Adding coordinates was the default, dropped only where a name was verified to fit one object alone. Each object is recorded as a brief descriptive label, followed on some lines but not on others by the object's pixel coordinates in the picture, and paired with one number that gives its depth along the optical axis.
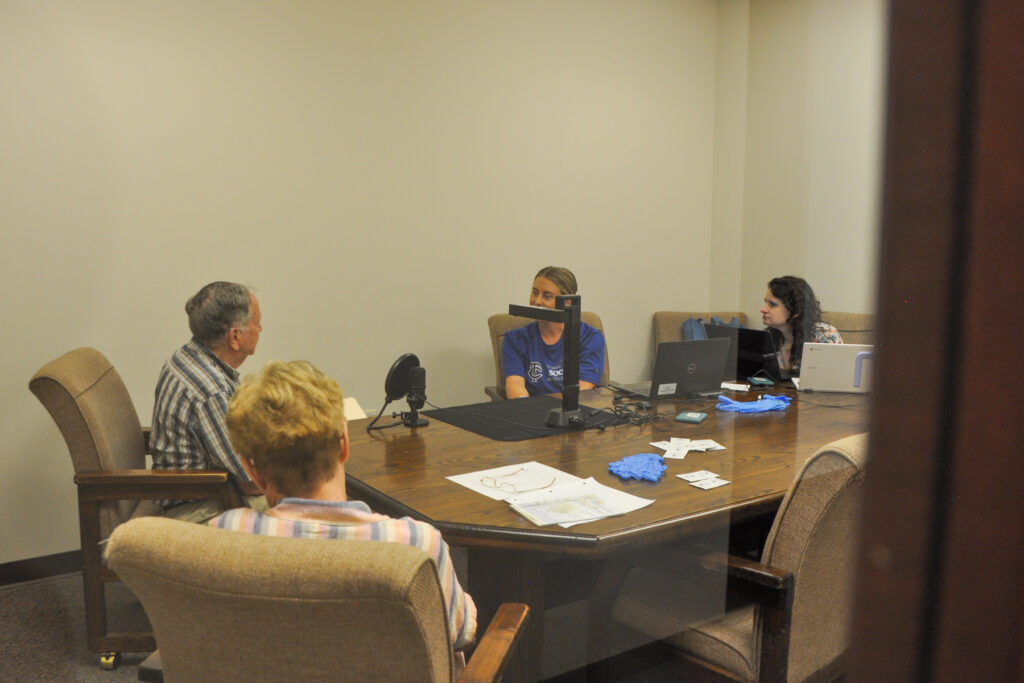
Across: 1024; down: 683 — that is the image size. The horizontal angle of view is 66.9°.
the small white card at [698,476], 1.83
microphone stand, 2.31
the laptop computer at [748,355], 2.58
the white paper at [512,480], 1.73
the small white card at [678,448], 2.04
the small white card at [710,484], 1.78
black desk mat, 2.26
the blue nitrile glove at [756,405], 2.56
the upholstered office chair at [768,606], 1.40
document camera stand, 2.29
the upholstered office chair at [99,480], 2.10
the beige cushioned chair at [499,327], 3.55
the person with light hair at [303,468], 1.12
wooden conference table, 1.51
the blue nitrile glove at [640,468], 1.84
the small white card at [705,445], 2.11
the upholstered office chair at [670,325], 4.22
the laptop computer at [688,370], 2.65
